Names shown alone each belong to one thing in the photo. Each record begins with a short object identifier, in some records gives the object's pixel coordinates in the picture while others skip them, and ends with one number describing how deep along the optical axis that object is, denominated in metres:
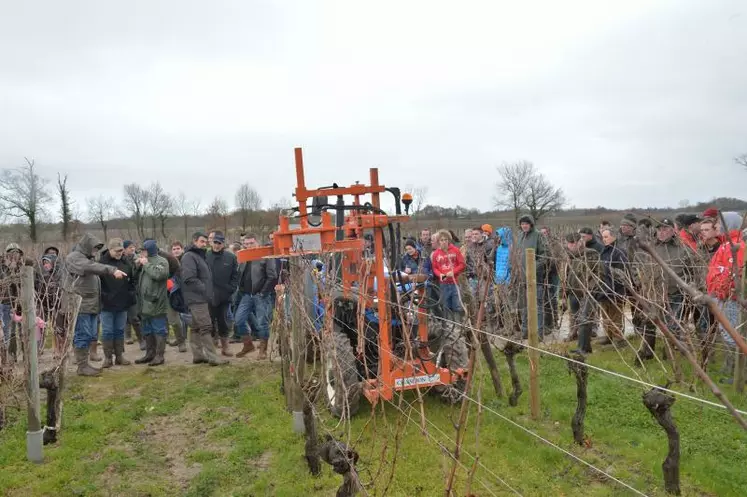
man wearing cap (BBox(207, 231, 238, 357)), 7.41
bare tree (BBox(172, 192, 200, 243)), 37.47
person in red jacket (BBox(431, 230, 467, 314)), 7.02
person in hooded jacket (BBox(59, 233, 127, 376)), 6.50
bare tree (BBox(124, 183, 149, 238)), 36.84
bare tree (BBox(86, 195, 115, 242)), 37.63
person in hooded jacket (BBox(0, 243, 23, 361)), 5.88
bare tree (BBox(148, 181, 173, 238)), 37.28
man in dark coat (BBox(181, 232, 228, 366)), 6.84
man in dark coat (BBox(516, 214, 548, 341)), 7.73
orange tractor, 4.17
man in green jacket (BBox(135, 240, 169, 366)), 6.82
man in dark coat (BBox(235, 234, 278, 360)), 7.19
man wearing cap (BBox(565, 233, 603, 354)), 6.65
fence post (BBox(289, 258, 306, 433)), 3.80
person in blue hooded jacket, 8.25
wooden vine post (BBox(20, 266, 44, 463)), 4.18
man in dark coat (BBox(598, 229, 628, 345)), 6.75
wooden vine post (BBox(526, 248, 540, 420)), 4.48
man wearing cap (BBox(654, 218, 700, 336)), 5.87
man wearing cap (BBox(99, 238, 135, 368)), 6.82
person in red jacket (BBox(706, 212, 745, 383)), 4.58
